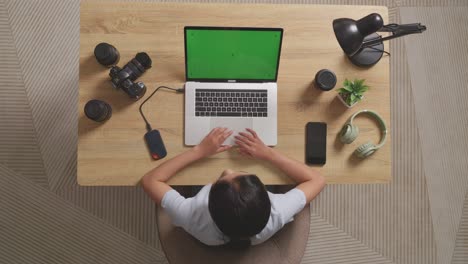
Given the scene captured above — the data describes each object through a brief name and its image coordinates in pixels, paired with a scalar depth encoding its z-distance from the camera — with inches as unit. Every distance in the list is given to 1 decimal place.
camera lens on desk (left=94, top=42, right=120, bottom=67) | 49.9
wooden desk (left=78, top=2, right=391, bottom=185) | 51.3
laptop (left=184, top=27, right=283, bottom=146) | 50.3
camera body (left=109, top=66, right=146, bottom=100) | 49.8
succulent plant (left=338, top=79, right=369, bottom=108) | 50.1
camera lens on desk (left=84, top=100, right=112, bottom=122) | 48.5
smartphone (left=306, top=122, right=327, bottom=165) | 52.2
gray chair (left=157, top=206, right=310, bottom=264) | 50.8
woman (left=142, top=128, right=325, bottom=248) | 42.1
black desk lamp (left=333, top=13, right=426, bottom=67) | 44.3
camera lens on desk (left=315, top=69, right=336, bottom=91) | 52.0
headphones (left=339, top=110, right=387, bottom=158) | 51.0
